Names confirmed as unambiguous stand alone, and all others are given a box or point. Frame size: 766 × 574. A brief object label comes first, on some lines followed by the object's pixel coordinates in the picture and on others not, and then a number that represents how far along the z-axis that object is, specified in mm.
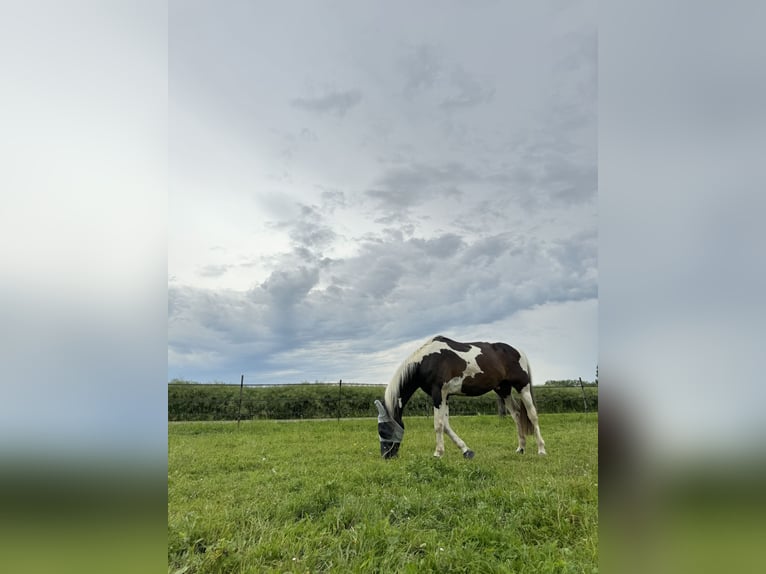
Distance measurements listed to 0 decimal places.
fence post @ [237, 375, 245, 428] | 12747
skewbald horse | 6902
